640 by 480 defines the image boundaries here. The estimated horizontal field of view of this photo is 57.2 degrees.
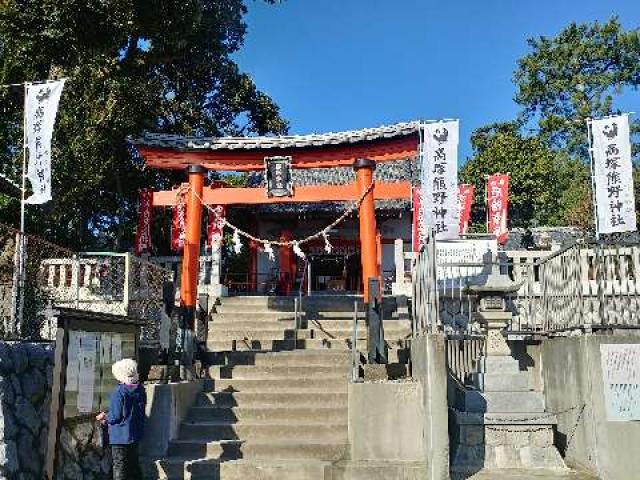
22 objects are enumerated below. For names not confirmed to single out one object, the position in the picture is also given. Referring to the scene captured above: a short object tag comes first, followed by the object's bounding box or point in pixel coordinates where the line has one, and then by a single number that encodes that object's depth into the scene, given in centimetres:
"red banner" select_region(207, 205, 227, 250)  1863
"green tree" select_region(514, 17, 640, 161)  3238
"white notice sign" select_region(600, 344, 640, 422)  675
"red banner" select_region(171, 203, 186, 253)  1825
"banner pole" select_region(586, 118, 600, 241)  1225
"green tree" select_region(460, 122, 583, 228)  2858
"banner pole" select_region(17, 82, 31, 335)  835
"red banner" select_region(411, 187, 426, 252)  1673
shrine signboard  1268
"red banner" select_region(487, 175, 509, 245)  2020
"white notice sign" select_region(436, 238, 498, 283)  1432
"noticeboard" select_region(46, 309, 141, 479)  566
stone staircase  722
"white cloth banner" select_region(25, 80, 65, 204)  1171
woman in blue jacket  607
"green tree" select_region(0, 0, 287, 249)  1395
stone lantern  915
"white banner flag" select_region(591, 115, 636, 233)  1221
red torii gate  1234
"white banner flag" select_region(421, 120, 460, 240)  1174
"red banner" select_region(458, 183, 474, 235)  1936
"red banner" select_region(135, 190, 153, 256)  1812
